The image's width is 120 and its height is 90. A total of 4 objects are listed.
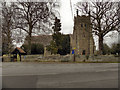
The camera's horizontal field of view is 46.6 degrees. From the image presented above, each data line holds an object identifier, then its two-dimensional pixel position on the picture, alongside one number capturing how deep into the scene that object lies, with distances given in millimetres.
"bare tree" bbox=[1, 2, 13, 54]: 25891
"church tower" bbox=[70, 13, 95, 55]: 44394
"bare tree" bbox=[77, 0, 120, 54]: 27703
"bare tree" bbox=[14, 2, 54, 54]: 25816
